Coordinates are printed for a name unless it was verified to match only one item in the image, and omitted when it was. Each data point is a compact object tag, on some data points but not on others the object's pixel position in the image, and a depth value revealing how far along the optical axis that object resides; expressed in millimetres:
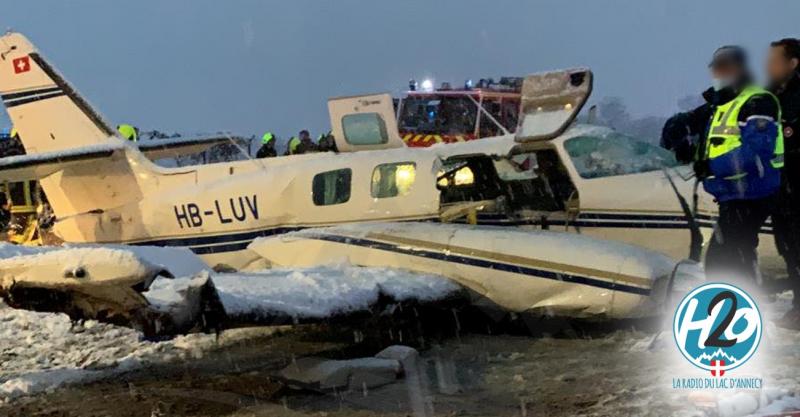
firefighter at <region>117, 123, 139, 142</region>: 15766
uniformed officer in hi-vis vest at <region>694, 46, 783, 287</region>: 5328
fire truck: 17969
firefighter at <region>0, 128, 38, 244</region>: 15555
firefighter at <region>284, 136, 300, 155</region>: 16594
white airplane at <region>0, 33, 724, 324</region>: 7305
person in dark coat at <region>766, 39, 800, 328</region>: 5980
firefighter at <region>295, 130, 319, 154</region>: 15645
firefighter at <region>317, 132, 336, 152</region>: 15627
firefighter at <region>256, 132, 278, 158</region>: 16047
